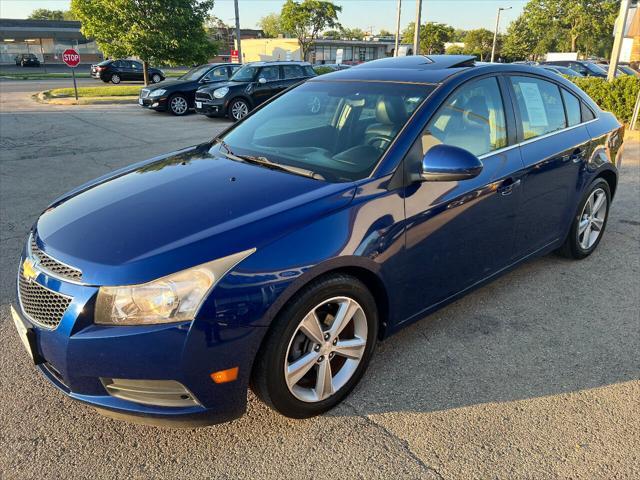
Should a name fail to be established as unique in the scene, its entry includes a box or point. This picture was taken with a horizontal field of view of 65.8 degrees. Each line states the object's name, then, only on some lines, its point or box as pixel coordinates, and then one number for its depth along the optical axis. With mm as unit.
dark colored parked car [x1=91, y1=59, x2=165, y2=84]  30875
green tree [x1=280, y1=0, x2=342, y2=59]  60625
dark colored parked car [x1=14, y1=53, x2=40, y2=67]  50622
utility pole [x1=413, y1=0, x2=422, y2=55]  19953
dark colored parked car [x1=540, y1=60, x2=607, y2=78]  19453
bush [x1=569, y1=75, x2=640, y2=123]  11195
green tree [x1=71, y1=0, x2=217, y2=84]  19078
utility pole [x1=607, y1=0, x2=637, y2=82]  12417
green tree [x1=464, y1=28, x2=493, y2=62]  68000
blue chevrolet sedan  2027
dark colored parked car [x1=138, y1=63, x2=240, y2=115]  15172
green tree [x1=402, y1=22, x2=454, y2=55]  65475
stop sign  17647
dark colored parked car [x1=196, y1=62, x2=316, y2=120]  13812
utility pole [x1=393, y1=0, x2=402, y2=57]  29888
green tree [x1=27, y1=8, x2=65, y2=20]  103812
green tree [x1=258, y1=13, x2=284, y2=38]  99656
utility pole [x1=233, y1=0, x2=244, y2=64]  24359
